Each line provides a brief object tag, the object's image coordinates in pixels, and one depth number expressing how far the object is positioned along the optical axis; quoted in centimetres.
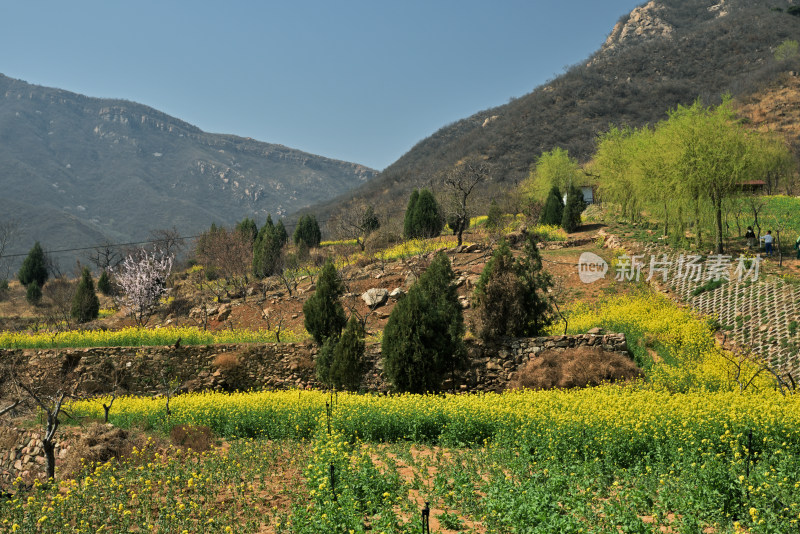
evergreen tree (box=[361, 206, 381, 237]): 3874
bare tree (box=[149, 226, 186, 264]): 4111
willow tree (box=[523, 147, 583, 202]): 4350
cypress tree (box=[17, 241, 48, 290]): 4312
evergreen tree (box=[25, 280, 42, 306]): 3784
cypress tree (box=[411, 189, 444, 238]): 3422
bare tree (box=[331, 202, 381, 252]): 3800
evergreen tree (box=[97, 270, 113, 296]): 3991
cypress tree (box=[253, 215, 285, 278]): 3469
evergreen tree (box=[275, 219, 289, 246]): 4340
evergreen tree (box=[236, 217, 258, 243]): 4320
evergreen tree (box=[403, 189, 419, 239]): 3456
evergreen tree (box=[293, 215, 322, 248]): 4471
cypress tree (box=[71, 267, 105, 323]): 2992
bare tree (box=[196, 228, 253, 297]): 3064
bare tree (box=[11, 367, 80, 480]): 1703
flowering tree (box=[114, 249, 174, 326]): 2805
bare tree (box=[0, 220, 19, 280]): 5250
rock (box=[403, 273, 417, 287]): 2233
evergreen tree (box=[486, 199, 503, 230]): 3256
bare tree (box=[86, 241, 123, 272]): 4547
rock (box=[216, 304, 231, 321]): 2340
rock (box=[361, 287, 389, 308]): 2106
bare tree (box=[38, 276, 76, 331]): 3146
